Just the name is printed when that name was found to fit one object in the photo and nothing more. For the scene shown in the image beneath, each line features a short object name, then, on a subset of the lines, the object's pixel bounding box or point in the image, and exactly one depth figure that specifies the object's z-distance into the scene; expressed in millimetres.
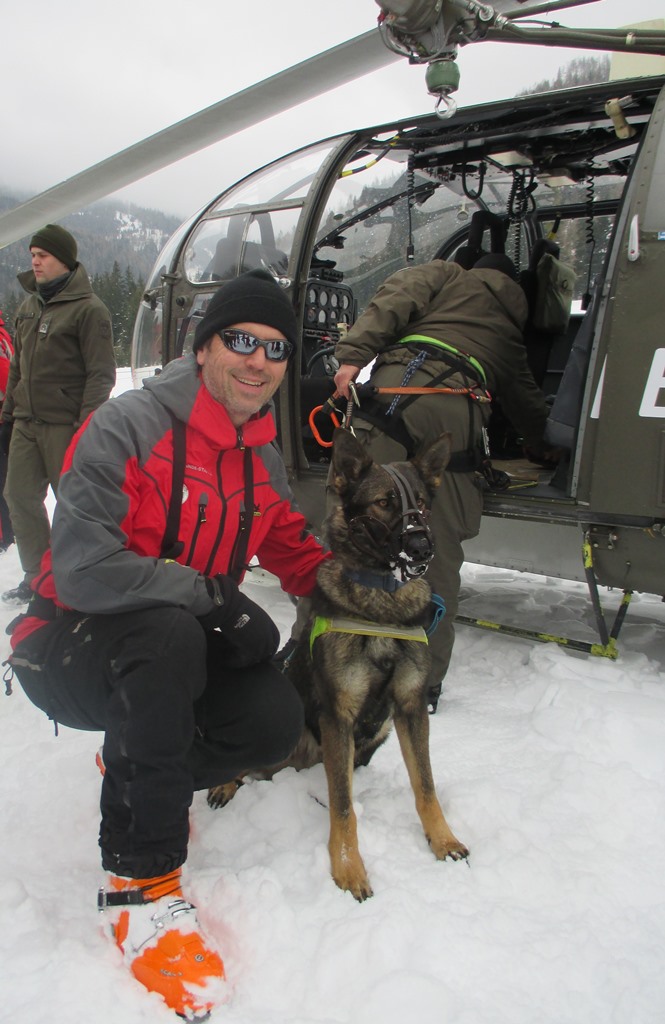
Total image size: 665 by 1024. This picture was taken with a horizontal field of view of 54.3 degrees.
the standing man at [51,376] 4020
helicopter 2844
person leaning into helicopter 3131
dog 2055
